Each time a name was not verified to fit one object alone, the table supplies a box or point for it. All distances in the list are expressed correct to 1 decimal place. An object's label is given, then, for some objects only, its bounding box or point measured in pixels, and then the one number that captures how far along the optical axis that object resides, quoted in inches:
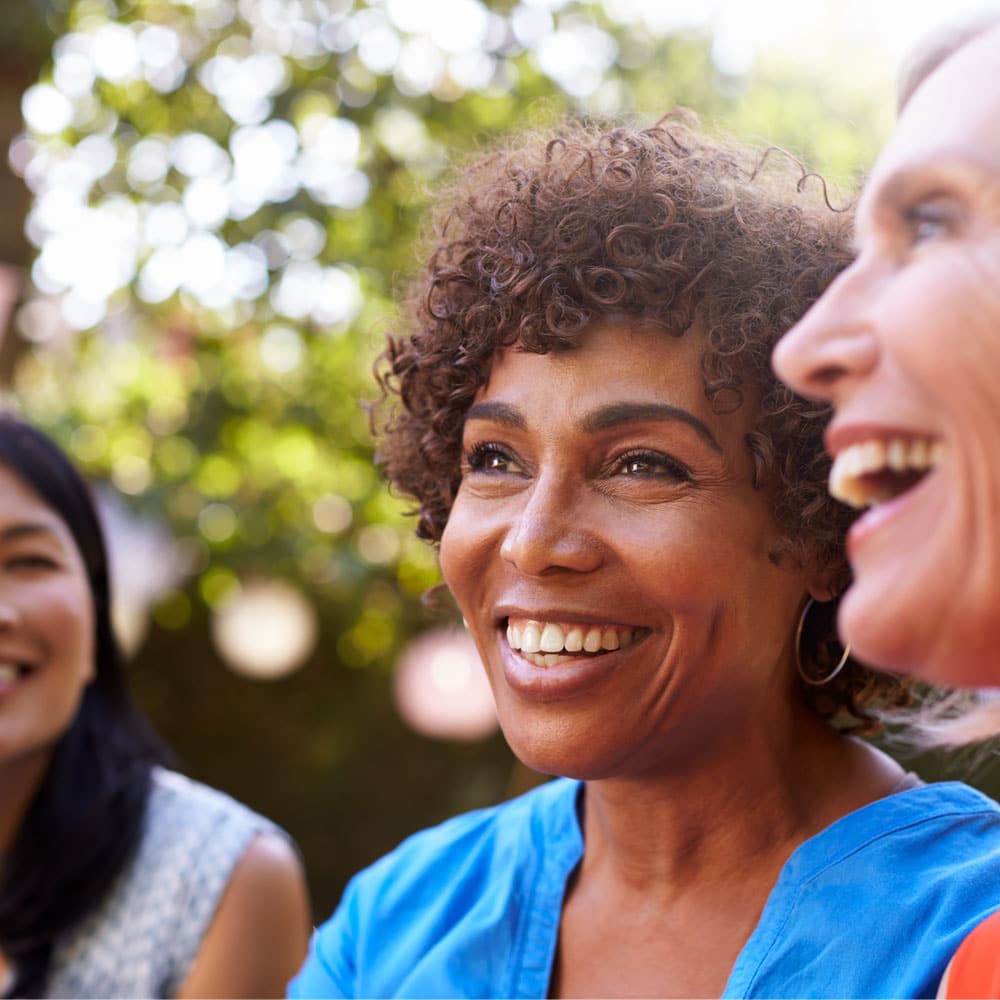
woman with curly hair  23.3
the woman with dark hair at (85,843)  35.9
